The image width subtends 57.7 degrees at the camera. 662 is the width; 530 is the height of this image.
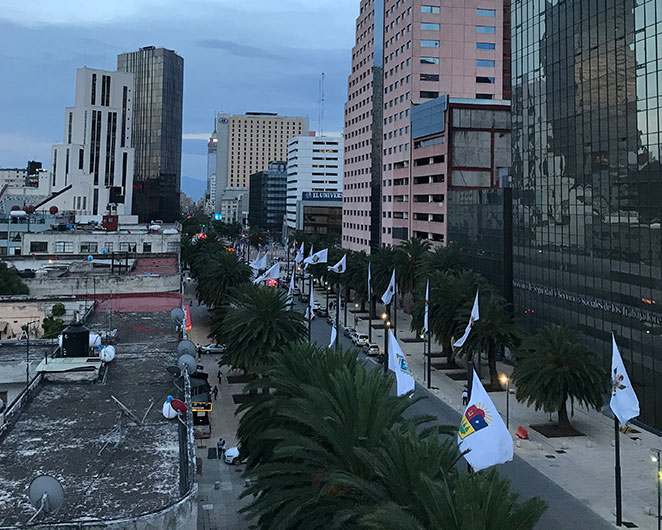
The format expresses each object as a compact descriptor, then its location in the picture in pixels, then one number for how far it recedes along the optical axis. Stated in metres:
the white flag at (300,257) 97.79
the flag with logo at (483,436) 20.06
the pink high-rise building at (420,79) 100.81
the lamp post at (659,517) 26.13
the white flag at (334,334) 39.89
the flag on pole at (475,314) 43.12
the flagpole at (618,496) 28.17
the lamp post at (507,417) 41.91
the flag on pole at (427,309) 53.06
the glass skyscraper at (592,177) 43.41
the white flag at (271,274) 56.53
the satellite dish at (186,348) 29.64
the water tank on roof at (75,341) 29.77
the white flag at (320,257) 75.06
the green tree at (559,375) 39.84
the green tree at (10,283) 51.04
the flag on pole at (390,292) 58.60
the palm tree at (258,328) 43.19
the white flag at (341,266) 69.54
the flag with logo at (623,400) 29.53
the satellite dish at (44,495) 14.13
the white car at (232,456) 35.84
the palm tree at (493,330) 51.24
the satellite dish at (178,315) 38.06
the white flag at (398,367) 26.80
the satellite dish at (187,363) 26.98
